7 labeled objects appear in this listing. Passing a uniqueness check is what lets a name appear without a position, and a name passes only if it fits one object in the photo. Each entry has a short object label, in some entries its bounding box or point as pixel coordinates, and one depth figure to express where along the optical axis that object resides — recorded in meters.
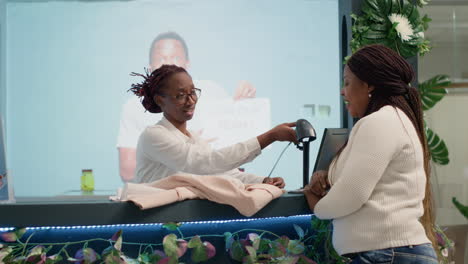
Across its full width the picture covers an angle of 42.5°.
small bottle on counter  5.57
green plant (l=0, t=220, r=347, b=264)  2.30
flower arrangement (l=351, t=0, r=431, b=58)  3.49
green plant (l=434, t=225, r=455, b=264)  3.01
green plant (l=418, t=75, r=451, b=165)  4.71
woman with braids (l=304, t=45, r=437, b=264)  2.02
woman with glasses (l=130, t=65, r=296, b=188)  2.73
